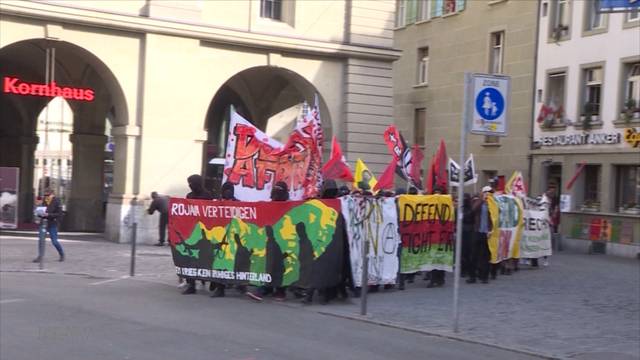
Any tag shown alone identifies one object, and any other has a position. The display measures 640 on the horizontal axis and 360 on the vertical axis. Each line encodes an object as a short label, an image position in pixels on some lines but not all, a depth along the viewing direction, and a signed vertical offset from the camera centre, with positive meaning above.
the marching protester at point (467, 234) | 16.33 -1.01
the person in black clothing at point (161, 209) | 21.34 -1.06
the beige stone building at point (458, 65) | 33.75 +5.38
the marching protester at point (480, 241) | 16.27 -1.13
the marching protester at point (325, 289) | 12.63 -1.73
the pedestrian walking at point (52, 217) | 17.62 -1.17
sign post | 10.46 +0.97
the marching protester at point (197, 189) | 14.31 -0.33
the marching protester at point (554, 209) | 29.03 -0.77
